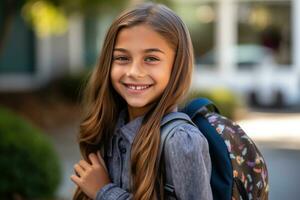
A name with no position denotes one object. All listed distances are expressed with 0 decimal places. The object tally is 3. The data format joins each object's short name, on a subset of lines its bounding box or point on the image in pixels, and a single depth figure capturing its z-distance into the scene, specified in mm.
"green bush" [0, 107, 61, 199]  6885
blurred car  19860
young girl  2202
